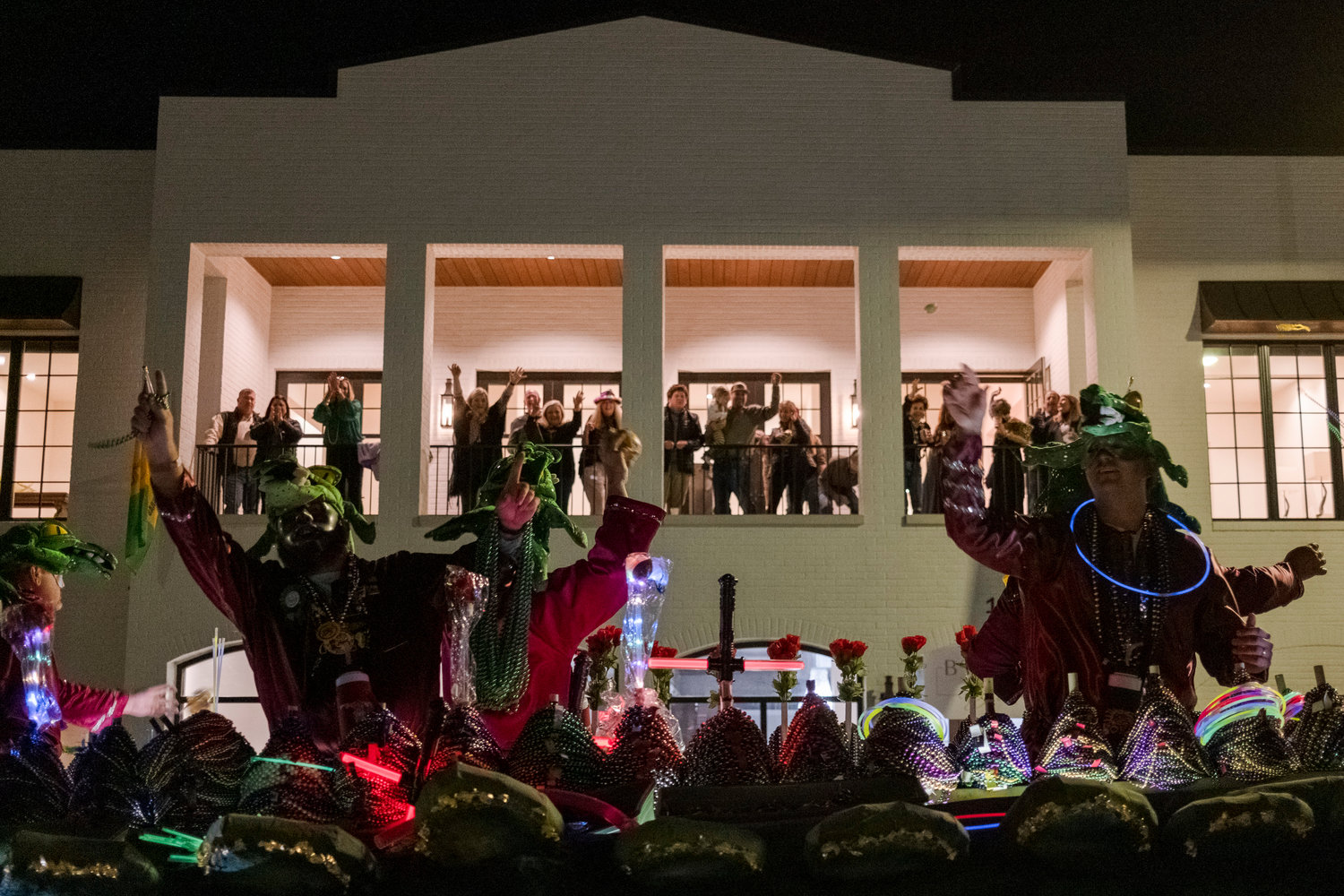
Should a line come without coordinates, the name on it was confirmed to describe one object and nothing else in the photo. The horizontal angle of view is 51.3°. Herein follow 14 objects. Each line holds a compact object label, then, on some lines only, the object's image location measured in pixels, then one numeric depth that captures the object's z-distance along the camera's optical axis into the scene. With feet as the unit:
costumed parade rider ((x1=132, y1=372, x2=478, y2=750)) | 10.88
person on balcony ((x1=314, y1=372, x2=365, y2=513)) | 45.19
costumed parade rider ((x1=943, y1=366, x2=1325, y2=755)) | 10.19
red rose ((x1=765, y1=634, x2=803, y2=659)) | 24.79
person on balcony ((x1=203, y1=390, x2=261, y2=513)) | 45.01
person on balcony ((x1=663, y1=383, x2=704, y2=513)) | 45.73
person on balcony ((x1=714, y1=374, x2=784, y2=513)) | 45.80
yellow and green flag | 15.14
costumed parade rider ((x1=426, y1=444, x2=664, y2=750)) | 11.00
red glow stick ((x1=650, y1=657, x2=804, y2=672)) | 11.58
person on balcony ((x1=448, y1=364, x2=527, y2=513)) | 45.70
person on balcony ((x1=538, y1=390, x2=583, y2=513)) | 45.80
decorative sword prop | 10.30
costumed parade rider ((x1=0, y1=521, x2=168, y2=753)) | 9.90
